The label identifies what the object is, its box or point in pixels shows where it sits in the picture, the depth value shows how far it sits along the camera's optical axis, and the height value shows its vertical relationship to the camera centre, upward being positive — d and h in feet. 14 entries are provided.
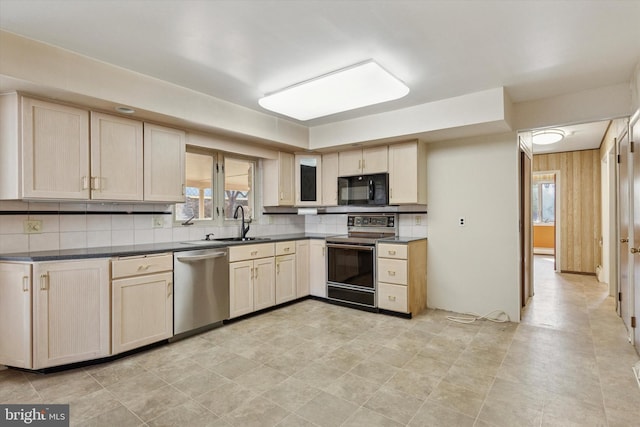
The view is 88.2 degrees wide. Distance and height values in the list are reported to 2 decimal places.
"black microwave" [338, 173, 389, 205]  13.01 +0.99
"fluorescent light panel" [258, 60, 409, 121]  7.54 +3.13
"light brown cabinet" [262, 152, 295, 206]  14.28 +1.48
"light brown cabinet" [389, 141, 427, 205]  12.35 +1.53
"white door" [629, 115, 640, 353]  8.57 -0.46
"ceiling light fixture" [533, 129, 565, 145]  14.89 +3.59
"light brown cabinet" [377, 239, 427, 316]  11.94 -2.37
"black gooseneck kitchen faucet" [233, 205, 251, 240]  13.17 -0.57
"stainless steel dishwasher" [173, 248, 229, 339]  9.94 -2.39
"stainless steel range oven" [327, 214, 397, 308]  12.78 -1.89
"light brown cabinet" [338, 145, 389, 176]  13.16 +2.18
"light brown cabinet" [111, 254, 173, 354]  8.60 -2.36
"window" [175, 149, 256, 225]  12.25 +1.11
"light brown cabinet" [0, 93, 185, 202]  7.63 +1.58
